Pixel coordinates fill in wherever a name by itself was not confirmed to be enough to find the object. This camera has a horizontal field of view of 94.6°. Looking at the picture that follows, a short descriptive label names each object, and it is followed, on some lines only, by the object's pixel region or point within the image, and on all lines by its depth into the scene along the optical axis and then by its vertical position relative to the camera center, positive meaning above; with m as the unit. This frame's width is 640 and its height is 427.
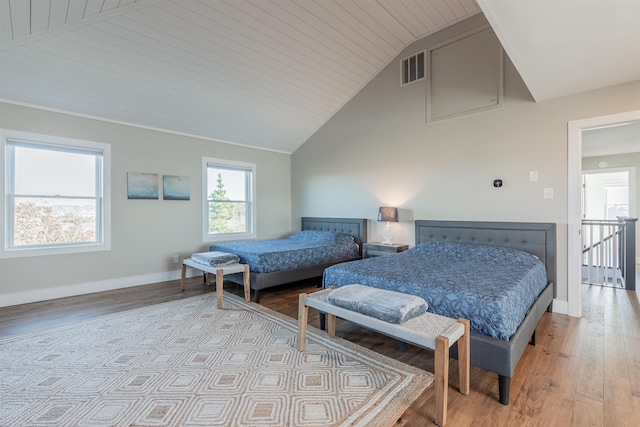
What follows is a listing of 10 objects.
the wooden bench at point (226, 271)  3.46 -0.72
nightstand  4.32 -0.54
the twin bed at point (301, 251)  3.81 -0.55
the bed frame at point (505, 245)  1.76 -0.43
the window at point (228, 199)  5.22 +0.26
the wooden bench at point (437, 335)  1.59 -0.72
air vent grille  4.29 +2.14
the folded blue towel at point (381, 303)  1.84 -0.60
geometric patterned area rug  1.66 -1.12
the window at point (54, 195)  3.56 +0.26
